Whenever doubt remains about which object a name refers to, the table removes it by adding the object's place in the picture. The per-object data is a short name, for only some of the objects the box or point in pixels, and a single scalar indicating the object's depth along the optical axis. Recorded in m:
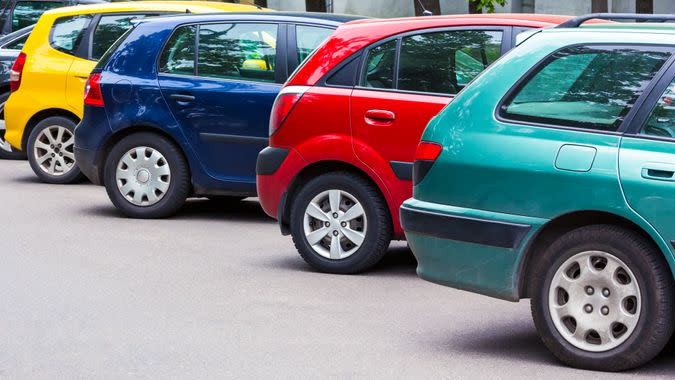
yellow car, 14.50
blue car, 11.52
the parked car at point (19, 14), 20.00
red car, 8.96
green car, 6.20
